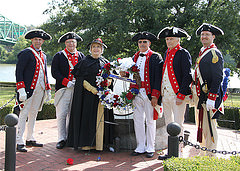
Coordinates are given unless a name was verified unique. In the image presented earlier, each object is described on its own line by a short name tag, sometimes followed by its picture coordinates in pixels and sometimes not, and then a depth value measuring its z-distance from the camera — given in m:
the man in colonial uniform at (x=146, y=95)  4.87
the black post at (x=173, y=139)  3.05
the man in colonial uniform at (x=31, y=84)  5.18
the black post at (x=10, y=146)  3.45
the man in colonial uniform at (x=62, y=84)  5.51
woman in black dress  5.12
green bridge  50.22
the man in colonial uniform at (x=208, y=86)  4.12
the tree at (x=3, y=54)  43.64
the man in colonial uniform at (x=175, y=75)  4.48
